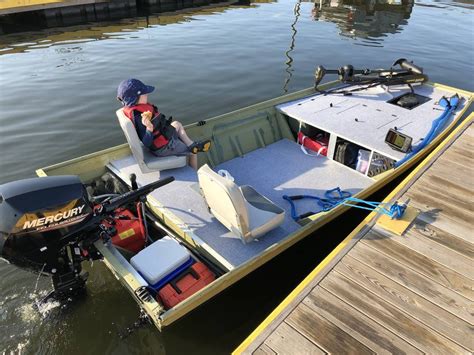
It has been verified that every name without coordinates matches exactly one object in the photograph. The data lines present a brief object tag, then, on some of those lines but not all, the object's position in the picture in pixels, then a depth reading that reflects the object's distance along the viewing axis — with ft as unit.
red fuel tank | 15.39
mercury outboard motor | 11.60
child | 17.39
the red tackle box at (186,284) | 13.03
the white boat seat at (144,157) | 17.60
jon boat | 14.14
